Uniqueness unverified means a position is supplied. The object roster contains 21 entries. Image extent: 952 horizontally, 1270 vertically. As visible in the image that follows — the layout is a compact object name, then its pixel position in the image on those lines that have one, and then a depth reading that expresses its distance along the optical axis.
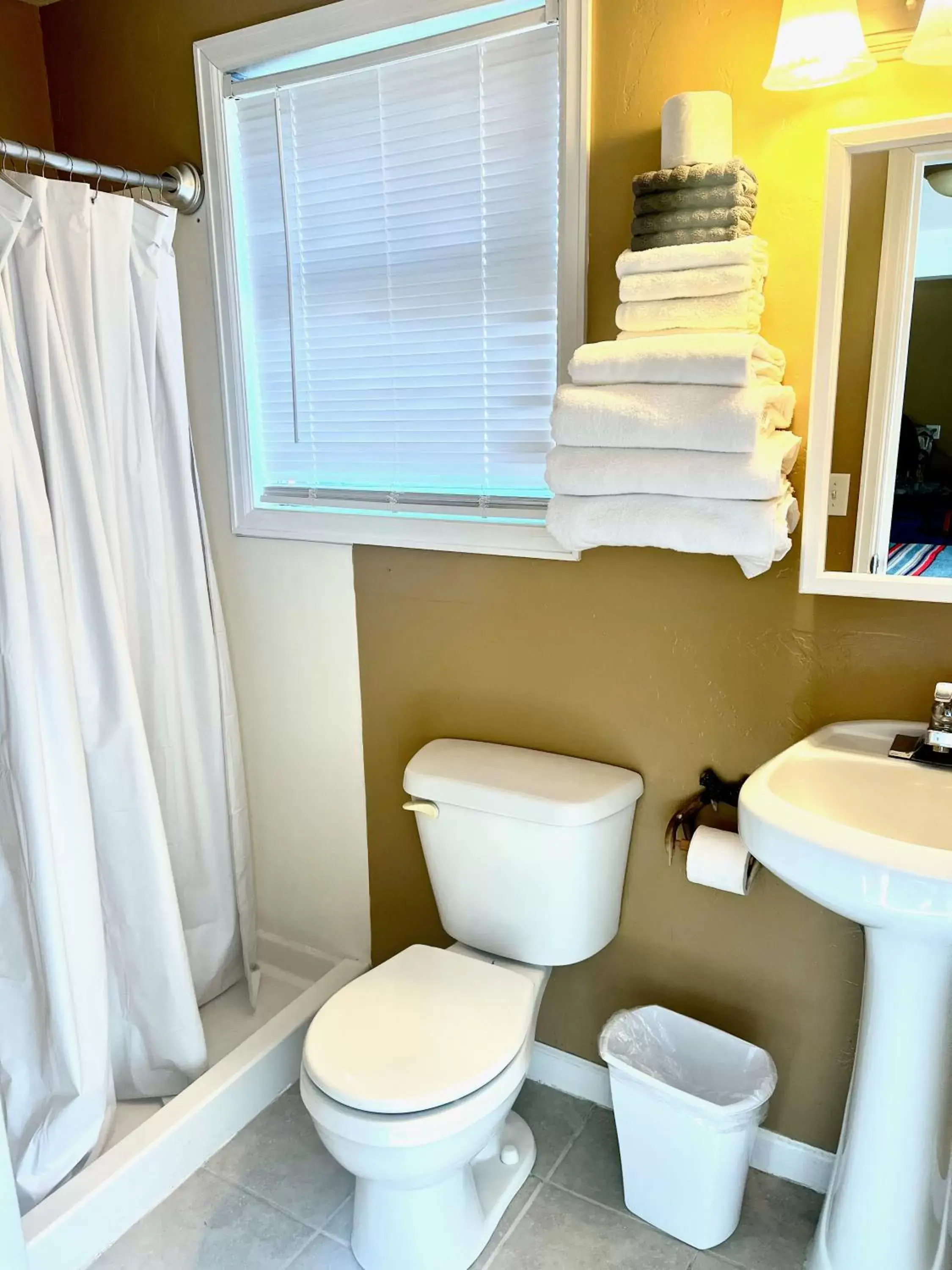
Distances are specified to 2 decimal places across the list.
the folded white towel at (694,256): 1.36
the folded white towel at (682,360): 1.36
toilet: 1.45
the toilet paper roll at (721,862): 1.58
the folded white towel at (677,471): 1.37
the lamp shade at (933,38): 1.25
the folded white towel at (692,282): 1.37
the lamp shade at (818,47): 1.29
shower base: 1.60
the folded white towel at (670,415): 1.35
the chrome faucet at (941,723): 1.39
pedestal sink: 1.28
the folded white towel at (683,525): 1.40
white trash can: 1.57
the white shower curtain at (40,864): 1.62
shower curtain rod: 1.72
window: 1.67
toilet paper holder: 1.69
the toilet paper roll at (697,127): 1.40
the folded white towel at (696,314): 1.39
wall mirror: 1.36
